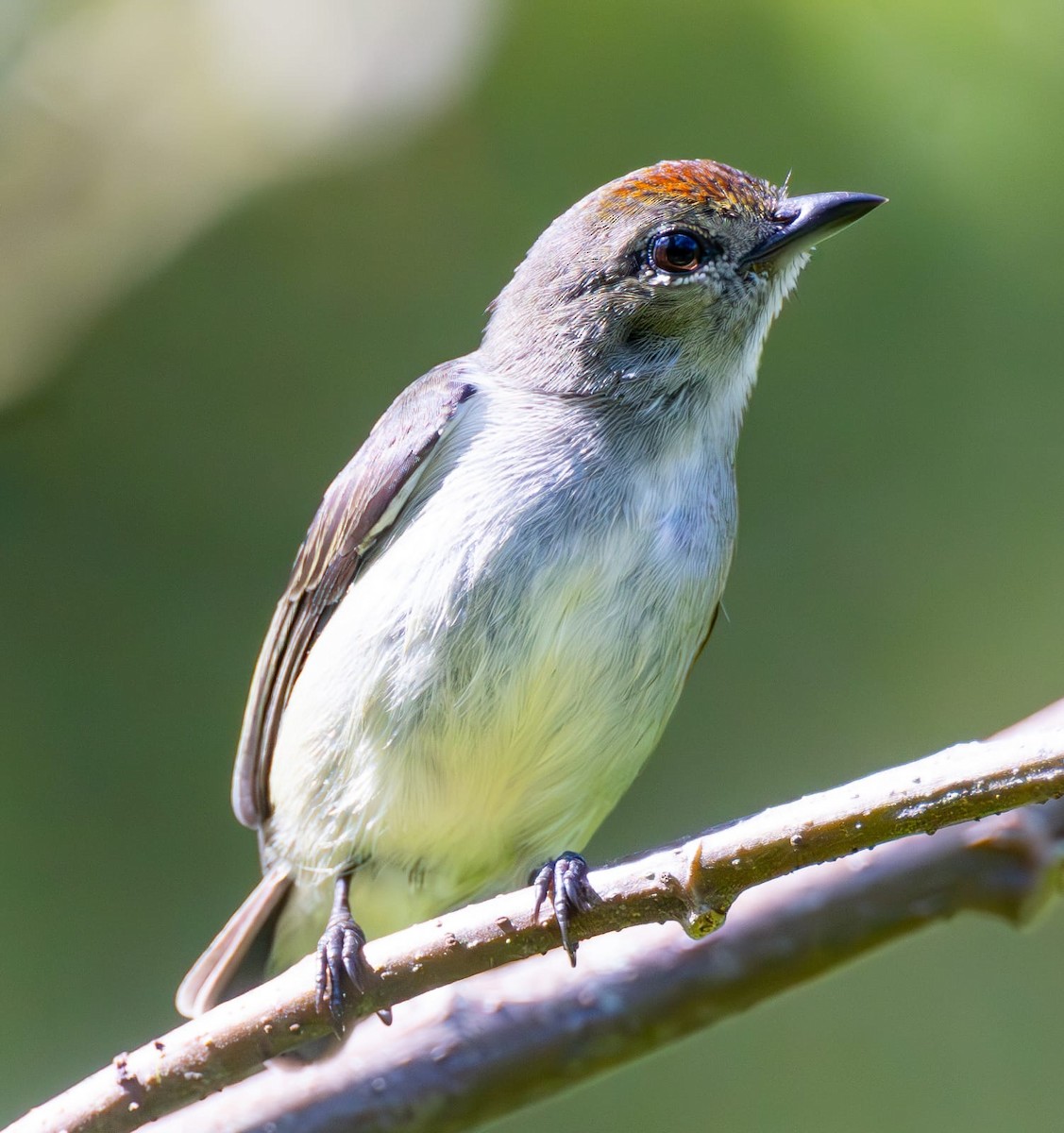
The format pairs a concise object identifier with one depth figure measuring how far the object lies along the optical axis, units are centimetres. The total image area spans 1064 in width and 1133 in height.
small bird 157
